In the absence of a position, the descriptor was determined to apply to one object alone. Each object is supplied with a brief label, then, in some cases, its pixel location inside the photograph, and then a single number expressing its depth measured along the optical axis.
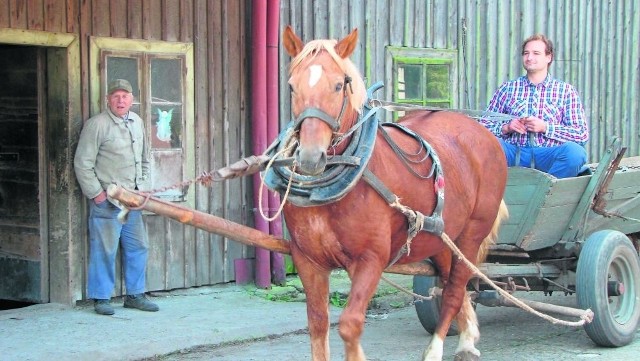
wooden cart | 7.11
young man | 7.49
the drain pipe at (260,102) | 9.56
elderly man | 8.34
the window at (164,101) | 8.98
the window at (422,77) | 11.30
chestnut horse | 5.07
